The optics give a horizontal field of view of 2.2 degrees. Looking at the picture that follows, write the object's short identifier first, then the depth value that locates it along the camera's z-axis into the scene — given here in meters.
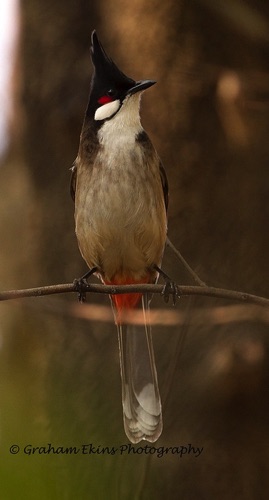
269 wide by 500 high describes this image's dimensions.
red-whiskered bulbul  3.40
